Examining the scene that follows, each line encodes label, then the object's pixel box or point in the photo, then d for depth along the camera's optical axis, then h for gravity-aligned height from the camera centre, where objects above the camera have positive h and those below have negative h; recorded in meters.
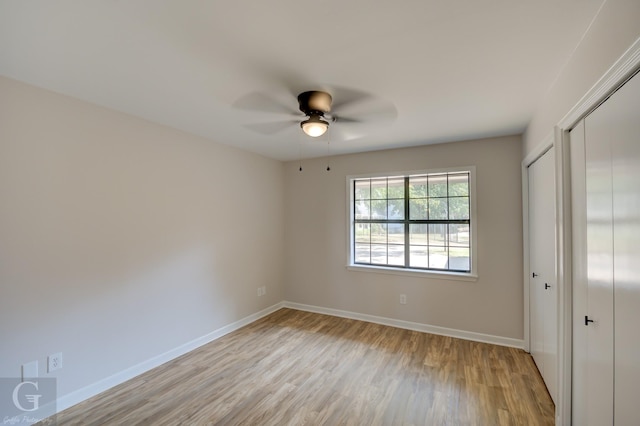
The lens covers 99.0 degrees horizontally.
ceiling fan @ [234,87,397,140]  2.14 +0.95
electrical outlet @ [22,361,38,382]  1.98 -1.13
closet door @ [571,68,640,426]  1.13 -0.23
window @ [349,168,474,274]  3.58 -0.09
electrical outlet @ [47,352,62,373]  2.10 -1.14
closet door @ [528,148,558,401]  2.14 -0.49
